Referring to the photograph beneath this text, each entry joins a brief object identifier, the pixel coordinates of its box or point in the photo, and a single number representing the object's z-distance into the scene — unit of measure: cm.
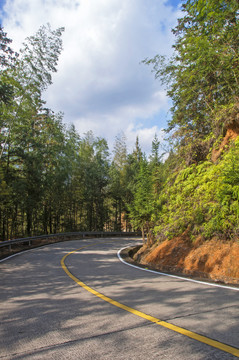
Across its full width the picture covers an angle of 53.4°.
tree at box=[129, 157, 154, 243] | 1562
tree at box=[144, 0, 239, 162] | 1117
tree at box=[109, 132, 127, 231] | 3719
